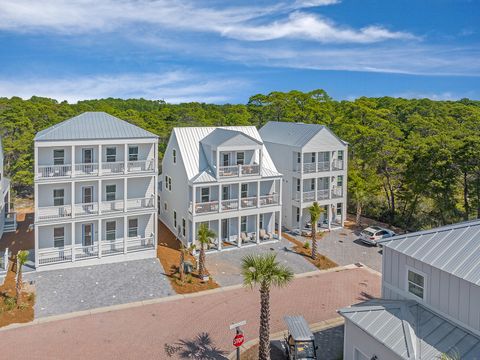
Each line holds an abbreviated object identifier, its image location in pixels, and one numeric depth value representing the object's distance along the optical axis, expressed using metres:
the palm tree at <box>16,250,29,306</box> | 19.97
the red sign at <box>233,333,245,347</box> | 14.93
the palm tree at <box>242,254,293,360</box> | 14.64
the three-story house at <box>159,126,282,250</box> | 29.16
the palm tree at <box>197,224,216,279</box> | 24.01
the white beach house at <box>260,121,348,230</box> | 33.81
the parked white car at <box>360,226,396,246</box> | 31.59
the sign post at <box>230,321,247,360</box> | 14.87
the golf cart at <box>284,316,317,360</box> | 15.23
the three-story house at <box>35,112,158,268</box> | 24.83
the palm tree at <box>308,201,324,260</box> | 27.95
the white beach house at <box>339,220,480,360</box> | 12.53
